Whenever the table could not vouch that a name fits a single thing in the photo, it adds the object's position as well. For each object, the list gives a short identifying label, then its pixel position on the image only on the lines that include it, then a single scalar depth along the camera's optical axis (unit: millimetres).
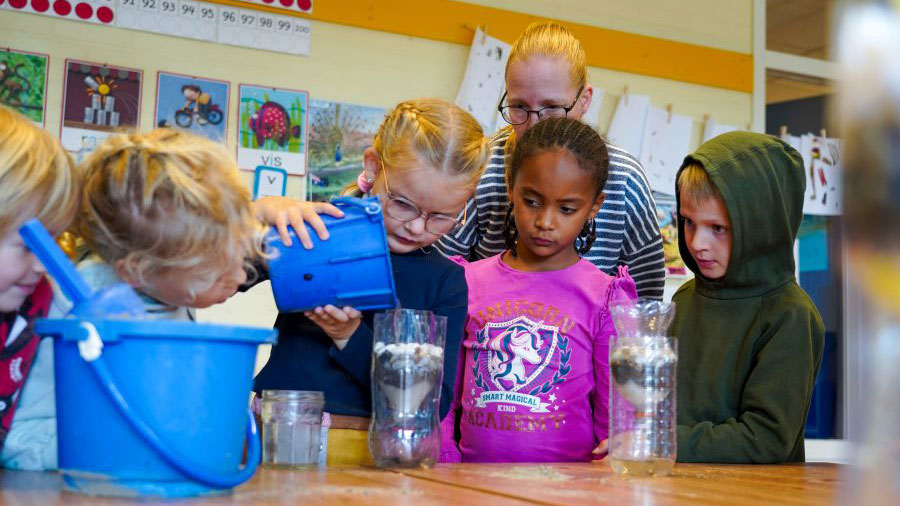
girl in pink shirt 1566
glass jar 1083
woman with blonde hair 1859
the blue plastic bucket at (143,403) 733
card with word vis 3131
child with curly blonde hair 888
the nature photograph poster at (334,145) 3229
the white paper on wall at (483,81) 3467
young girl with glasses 1324
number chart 2914
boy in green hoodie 1504
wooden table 783
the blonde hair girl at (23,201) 928
